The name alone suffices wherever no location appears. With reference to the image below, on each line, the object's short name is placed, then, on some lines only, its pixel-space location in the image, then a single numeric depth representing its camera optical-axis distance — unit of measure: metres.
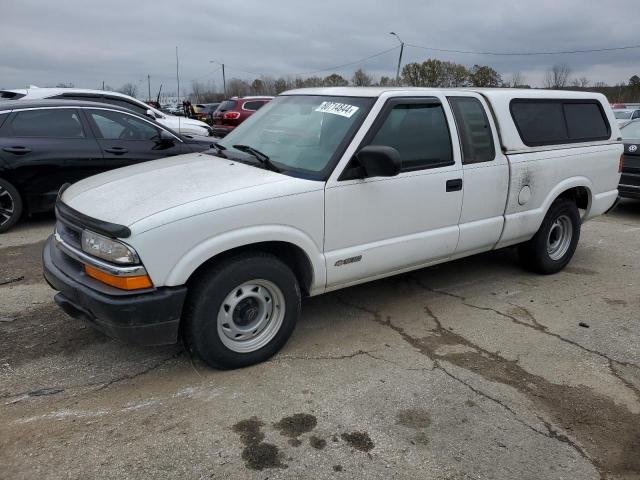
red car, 16.59
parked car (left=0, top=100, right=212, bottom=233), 6.54
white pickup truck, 3.04
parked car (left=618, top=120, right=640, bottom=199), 8.27
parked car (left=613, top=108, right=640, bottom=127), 20.14
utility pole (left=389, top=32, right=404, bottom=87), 33.09
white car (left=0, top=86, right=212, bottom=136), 9.95
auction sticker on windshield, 3.90
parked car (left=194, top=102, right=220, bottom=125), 27.54
